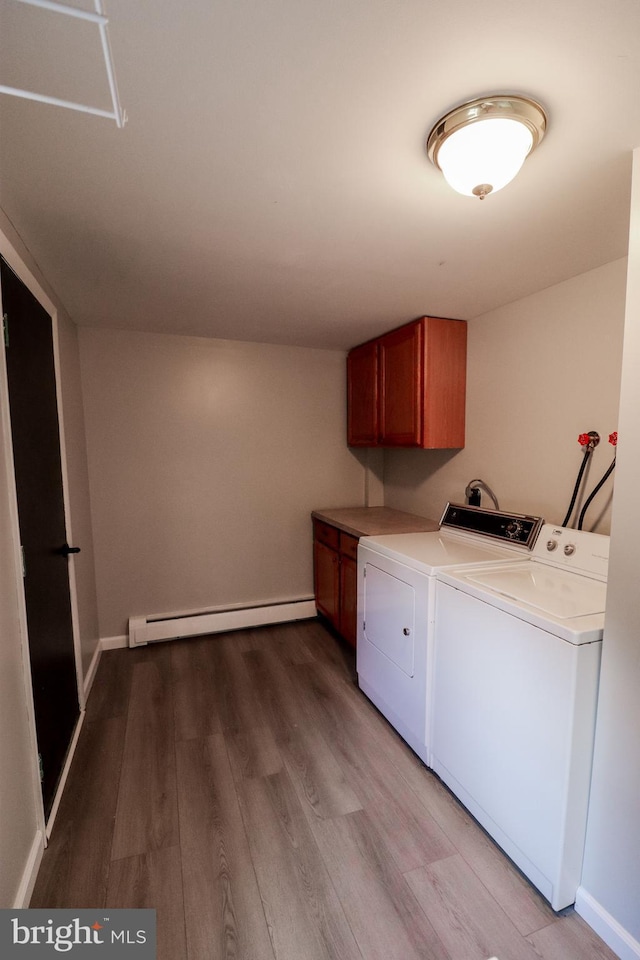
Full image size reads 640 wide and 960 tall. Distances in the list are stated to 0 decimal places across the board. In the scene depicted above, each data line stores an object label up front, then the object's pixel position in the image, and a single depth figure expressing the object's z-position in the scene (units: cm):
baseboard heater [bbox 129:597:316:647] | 301
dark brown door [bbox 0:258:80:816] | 149
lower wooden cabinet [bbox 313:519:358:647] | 277
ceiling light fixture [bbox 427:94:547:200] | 96
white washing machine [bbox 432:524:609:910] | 124
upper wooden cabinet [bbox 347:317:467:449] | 256
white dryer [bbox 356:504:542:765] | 186
